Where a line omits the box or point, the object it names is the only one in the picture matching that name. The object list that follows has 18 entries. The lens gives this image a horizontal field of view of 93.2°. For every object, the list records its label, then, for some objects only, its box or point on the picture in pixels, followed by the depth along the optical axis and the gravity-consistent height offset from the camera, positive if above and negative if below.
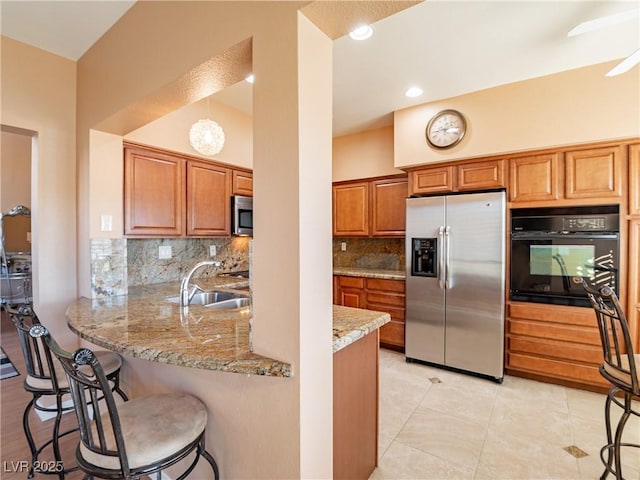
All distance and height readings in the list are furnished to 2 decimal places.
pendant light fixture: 2.46 +0.84
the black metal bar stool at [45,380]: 1.42 -0.75
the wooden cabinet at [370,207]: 3.76 +0.42
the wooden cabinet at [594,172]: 2.47 +0.57
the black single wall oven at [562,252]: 2.51 -0.11
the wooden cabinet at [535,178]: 2.69 +0.56
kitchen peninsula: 1.08 -0.42
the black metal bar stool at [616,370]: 1.42 -0.67
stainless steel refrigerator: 2.84 -0.42
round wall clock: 3.00 +1.13
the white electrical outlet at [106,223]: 2.21 +0.12
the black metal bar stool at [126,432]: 0.97 -0.71
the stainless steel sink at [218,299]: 2.40 -0.50
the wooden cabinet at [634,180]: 2.40 +0.47
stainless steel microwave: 3.33 +0.27
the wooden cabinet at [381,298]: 3.49 -0.72
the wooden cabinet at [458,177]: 2.90 +0.64
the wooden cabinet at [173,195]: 2.47 +0.42
